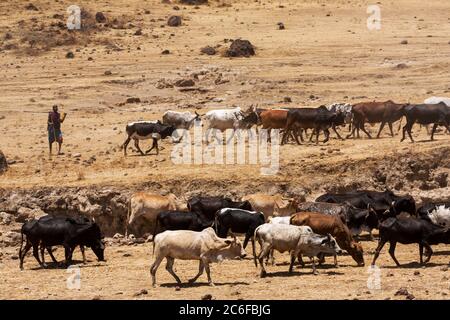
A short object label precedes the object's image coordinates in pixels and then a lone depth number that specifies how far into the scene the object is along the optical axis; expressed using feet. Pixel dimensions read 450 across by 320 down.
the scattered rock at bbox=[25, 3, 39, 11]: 190.49
